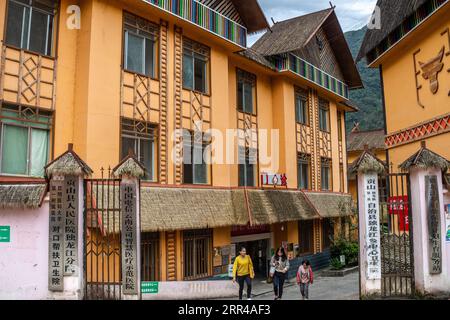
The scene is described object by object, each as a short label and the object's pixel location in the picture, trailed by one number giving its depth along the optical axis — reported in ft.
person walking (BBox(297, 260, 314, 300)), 40.50
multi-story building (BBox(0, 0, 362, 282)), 36.24
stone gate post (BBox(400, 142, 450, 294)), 31.14
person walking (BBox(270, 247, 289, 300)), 41.11
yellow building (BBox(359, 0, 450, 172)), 41.55
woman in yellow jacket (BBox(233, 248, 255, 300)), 38.52
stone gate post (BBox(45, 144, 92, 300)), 28.32
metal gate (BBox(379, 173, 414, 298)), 31.76
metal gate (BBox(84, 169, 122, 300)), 29.19
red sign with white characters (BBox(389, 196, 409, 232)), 31.58
